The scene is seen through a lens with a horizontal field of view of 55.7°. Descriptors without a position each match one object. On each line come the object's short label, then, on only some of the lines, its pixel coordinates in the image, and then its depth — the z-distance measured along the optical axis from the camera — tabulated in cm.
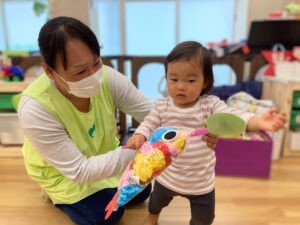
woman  84
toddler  81
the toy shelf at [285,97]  176
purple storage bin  156
